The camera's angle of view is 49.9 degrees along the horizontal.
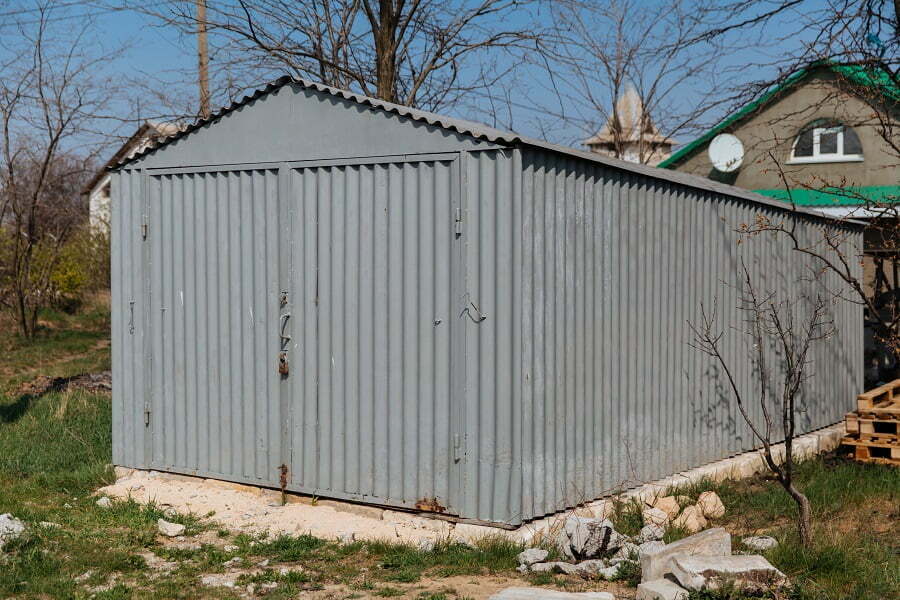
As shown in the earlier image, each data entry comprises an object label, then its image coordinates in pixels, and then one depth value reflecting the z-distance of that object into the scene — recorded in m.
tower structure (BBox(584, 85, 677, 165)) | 21.86
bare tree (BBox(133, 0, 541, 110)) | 14.23
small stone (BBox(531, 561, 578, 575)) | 5.86
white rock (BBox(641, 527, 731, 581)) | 5.44
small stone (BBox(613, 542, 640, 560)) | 6.07
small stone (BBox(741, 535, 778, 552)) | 6.19
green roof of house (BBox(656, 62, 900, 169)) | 13.14
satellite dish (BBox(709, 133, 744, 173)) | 18.83
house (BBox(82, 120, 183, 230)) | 17.11
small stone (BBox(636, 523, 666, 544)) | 6.46
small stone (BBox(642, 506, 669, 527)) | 7.09
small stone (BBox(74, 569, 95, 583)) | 6.05
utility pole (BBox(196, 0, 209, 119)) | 15.26
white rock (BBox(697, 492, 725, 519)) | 7.63
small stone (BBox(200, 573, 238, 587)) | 5.93
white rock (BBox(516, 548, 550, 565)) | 6.06
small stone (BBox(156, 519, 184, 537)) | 7.10
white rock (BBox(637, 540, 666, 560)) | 5.76
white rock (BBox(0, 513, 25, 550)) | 6.55
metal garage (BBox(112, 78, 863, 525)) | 6.75
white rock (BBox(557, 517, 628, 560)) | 6.11
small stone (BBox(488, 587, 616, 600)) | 5.08
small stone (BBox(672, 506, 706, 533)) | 7.18
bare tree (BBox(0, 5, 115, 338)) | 18.89
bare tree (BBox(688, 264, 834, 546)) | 9.11
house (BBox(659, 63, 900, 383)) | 16.94
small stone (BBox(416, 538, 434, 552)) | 6.52
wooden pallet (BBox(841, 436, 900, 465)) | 9.59
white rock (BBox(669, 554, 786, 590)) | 5.15
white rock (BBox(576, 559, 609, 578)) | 5.81
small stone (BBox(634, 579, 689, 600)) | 5.09
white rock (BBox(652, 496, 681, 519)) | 7.48
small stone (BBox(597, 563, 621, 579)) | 5.76
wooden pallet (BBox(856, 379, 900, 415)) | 9.91
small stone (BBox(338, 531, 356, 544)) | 6.88
